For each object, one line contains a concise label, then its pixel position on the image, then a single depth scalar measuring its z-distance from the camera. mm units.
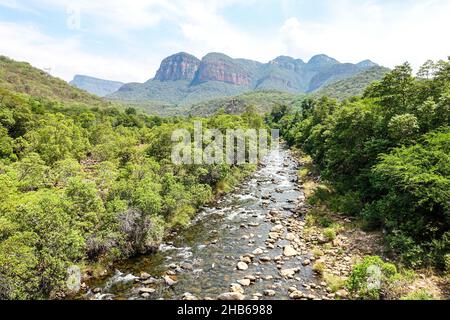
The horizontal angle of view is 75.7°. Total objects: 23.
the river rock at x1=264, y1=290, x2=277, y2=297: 15160
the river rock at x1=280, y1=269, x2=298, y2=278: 17155
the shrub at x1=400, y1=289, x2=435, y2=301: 12473
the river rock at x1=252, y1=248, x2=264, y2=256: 20203
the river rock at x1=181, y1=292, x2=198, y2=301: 14617
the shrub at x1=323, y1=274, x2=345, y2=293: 15383
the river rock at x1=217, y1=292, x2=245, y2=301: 14703
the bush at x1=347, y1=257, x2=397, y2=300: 13906
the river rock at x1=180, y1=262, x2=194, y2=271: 18156
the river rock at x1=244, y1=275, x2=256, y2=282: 16734
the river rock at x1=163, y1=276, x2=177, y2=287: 16250
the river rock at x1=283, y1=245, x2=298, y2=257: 19875
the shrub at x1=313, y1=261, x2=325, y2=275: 17488
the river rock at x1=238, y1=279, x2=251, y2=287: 16188
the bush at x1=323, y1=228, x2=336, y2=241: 21406
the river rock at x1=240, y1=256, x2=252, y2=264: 18956
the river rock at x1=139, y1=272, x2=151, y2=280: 16764
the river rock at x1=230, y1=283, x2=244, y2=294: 15555
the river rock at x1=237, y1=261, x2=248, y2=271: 18062
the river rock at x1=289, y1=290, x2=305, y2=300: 14854
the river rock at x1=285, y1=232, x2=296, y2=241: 22428
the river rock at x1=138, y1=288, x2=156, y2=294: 15484
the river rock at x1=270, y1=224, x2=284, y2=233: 23984
